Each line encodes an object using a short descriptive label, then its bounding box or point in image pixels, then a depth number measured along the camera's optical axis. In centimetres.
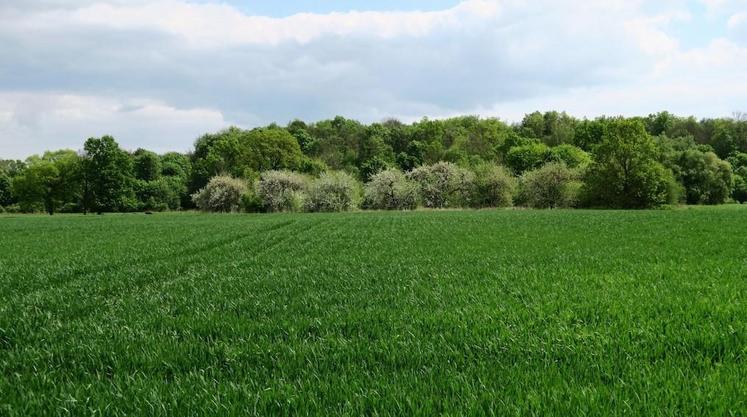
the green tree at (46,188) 9169
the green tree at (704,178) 7775
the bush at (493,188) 7544
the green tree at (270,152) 9662
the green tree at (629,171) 6031
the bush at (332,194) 7575
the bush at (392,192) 7788
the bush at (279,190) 7756
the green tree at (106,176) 8556
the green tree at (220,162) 9787
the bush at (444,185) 7869
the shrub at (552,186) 6881
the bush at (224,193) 8144
